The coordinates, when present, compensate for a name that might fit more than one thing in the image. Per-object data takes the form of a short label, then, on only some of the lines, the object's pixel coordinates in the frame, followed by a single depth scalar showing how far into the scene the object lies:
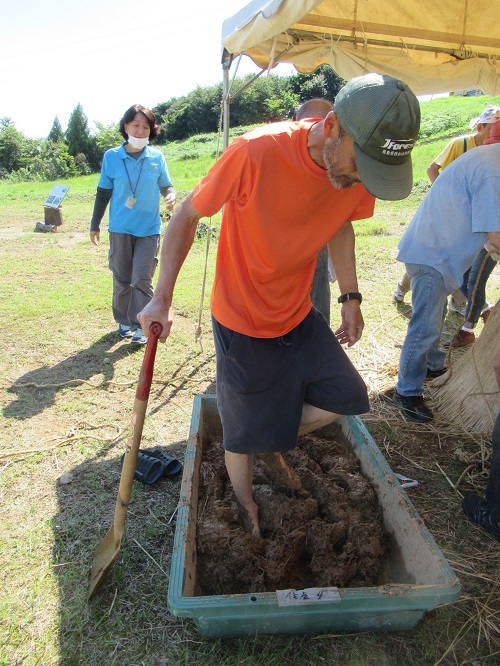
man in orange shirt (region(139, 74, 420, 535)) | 1.69
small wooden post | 11.04
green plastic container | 1.70
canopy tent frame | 4.52
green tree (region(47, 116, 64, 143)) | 61.78
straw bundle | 3.38
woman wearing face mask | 4.29
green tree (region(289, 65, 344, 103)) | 42.09
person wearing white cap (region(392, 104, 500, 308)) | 4.68
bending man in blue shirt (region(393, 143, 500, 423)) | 3.04
